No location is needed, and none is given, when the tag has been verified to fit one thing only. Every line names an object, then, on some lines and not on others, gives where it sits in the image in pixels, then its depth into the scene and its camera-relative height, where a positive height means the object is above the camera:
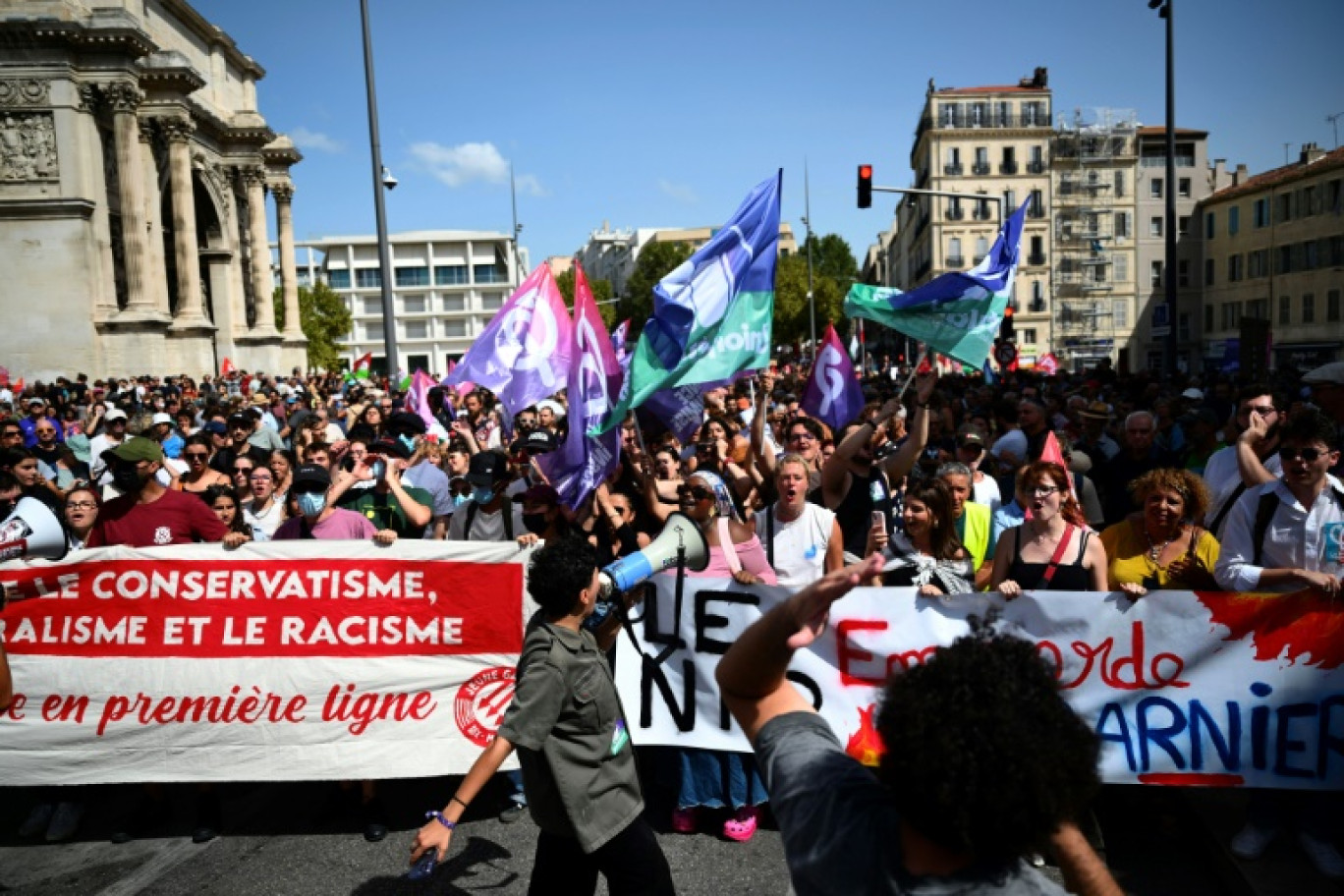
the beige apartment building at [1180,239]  59.44 +7.25
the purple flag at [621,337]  11.06 +0.43
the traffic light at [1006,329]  20.66 +0.65
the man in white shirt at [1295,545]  4.01 -0.85
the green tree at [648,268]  89.88 +9.92
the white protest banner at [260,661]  4.84 -1.40
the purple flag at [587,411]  5.91 -0.24
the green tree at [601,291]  108.62 +9.55
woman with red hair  4.41 -0.90
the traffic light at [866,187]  19.62 +3.63
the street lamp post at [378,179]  16.08 +3.42
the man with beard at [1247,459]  4.89 -0.61
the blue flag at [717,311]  5.89 +0.36
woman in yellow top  4.41 -0.89
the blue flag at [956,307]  6.96 +0.40
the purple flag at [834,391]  9.00 -0.25
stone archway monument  28.48 +6.44
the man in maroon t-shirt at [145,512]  5.39 -0.69
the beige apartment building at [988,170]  65.94 +13.19
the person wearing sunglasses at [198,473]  7.81 -0.71
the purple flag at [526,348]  8.17 +0.24
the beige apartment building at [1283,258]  46.56 +4.80
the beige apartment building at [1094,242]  63.66 +7.52
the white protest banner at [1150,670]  4.05 -1.39
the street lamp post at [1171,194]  15.38 +2.63
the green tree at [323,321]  72.19 +5.00
